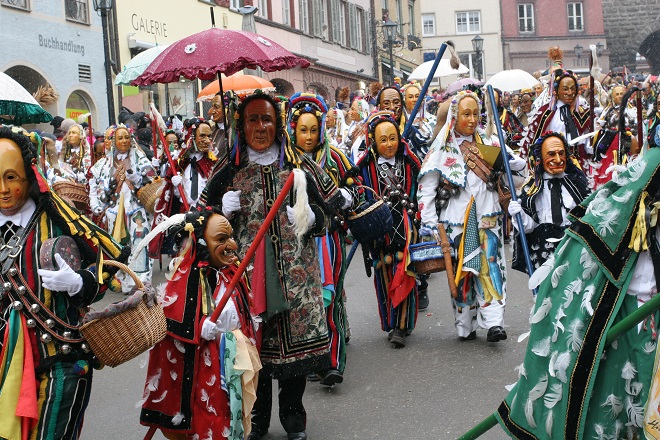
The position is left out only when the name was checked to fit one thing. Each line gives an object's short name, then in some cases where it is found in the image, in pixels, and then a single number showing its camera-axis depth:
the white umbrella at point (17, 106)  4.88
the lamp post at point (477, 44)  31.10
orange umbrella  9.51
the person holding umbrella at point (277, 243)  5.25
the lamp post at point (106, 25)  15.59
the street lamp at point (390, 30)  27.25
